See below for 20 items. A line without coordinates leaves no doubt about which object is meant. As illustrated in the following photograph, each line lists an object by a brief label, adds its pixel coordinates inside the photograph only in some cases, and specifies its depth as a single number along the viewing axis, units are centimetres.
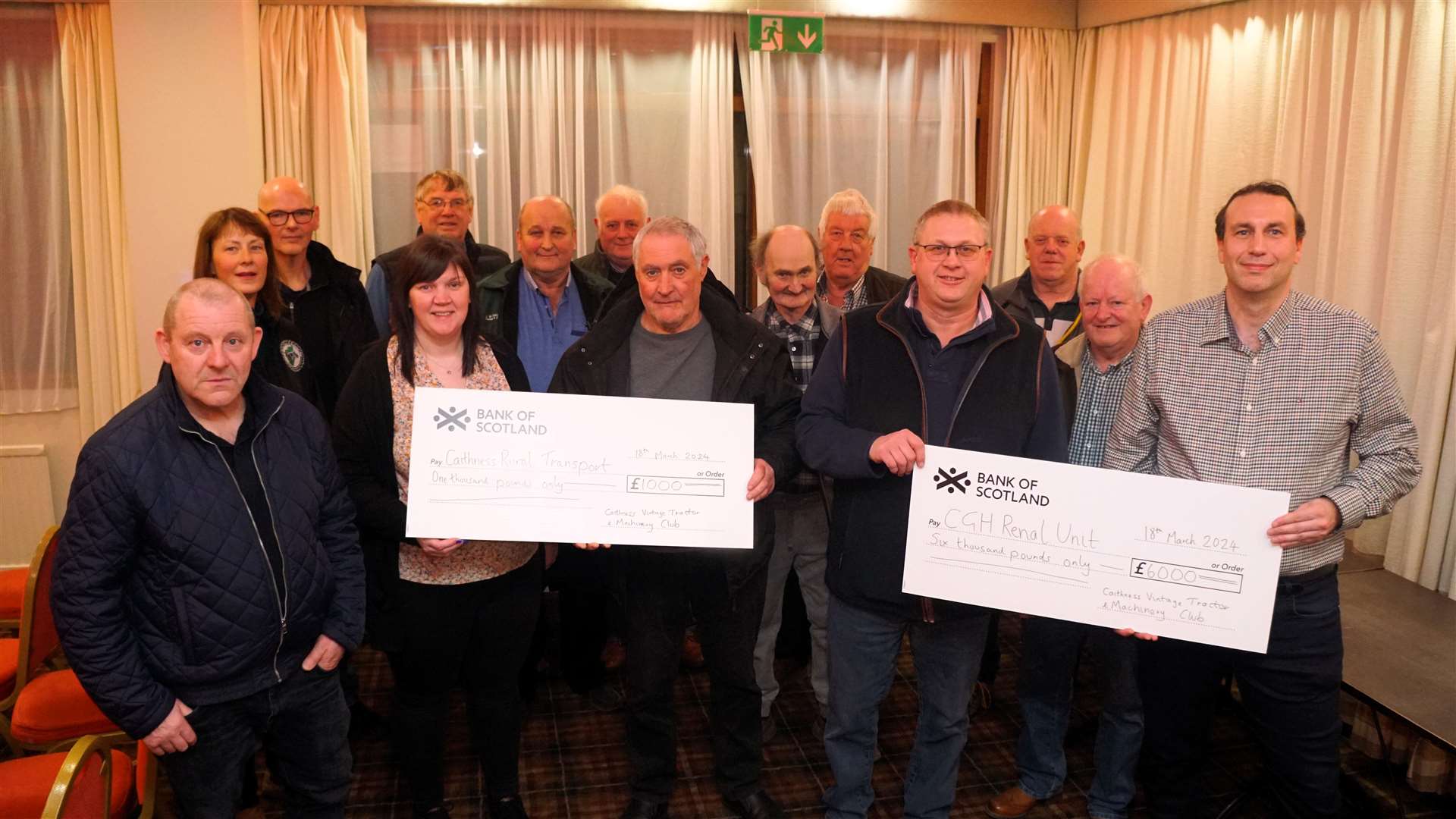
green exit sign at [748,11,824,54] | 536
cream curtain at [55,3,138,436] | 492
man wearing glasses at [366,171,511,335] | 405
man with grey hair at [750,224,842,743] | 328
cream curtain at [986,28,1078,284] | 573
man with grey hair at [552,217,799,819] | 266
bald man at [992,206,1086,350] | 372
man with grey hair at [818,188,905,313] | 366
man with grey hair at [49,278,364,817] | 196
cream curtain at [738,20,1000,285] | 562
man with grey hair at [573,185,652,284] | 399
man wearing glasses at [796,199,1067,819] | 241
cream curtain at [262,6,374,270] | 508
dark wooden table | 283
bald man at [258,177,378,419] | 326
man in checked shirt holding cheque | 226
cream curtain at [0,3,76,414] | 496
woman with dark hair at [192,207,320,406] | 297
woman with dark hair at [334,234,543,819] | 252
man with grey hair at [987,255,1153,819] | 290
